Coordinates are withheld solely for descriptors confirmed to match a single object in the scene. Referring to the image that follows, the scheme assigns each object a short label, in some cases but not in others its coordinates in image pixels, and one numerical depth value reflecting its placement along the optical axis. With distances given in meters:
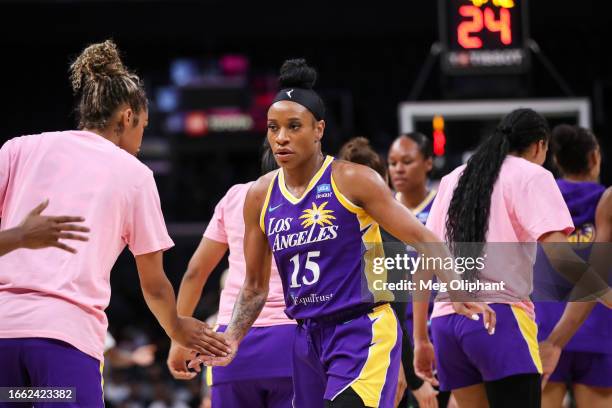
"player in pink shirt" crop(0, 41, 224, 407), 7.55
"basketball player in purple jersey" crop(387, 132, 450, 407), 13.91
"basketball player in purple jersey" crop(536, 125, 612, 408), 11.74
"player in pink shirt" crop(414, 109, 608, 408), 9.80
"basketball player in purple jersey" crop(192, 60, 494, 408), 8.66
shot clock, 19.34
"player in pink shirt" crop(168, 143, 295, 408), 10.12
